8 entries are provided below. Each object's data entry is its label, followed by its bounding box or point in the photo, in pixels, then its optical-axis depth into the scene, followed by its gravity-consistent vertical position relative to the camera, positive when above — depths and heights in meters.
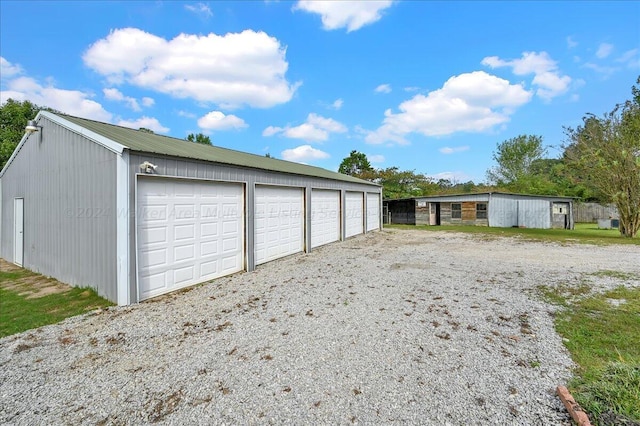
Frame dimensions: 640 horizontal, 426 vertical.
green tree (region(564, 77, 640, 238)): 13.34 +2.57
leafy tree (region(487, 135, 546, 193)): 35.62 +6.85
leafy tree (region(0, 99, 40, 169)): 19.70 +7.43
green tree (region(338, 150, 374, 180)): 37.78 +6.61
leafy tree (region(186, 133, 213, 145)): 35.19 +9.82
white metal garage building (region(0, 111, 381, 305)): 5.04 +0.12
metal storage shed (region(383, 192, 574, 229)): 20.14 -0.02
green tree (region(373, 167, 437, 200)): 34.03 +3.74
